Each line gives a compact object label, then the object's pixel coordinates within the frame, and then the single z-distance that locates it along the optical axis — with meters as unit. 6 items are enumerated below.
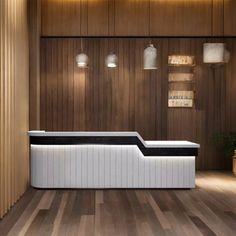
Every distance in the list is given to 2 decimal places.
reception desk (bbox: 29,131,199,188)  6.44
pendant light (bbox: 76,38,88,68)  7.82
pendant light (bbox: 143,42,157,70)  7.39
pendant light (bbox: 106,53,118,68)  7.79
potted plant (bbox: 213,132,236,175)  8.23
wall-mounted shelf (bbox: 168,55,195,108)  8.70
